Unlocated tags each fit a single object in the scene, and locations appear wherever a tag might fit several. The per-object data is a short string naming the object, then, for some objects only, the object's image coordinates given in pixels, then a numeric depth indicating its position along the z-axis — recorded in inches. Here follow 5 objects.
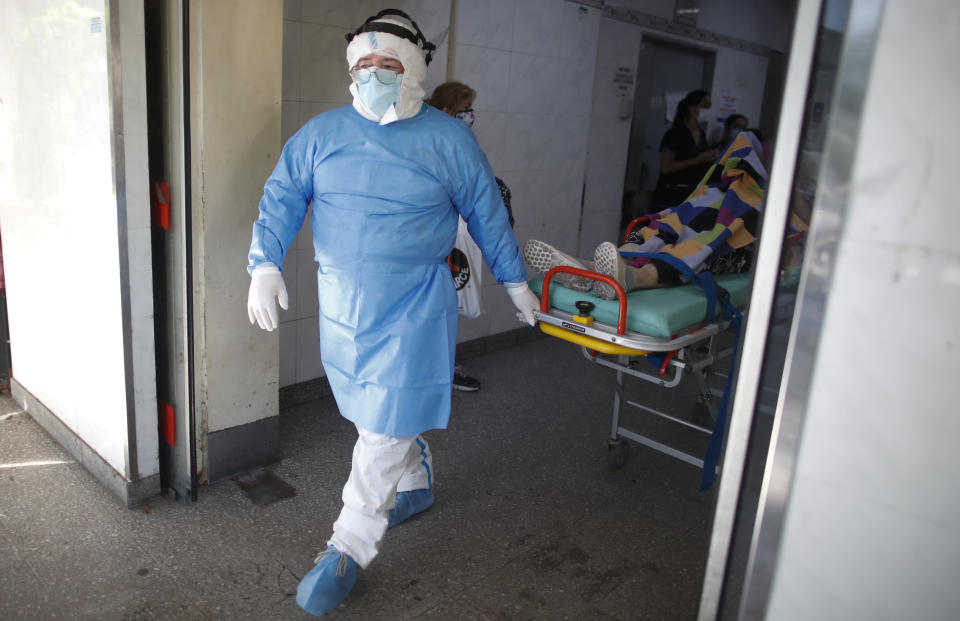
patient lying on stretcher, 101.4
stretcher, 90.1
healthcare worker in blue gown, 82.7
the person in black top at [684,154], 197.9
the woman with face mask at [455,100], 130.7
